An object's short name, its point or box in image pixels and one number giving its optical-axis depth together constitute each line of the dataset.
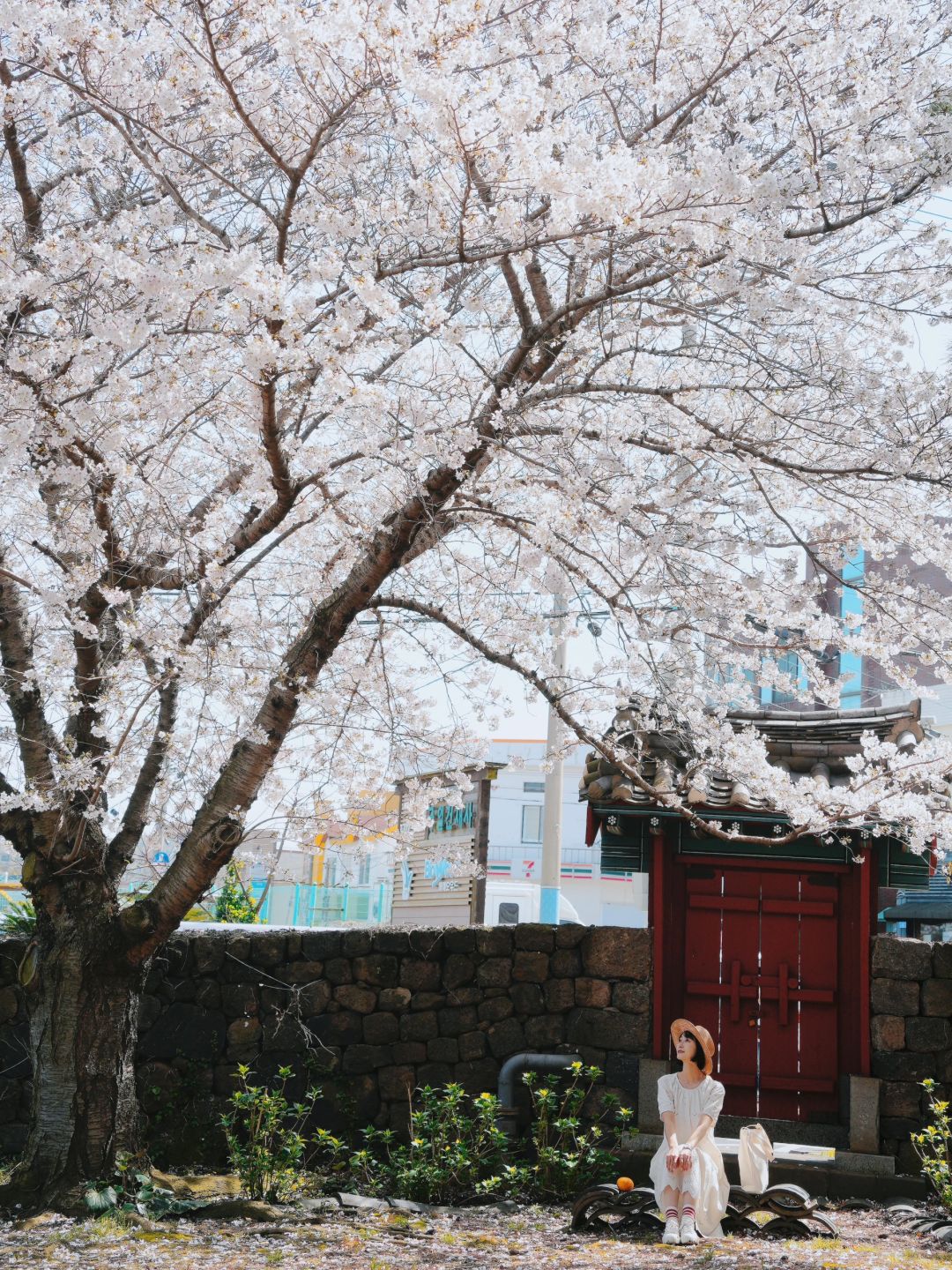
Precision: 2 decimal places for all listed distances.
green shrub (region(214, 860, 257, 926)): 11.30
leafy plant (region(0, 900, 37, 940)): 8.16
